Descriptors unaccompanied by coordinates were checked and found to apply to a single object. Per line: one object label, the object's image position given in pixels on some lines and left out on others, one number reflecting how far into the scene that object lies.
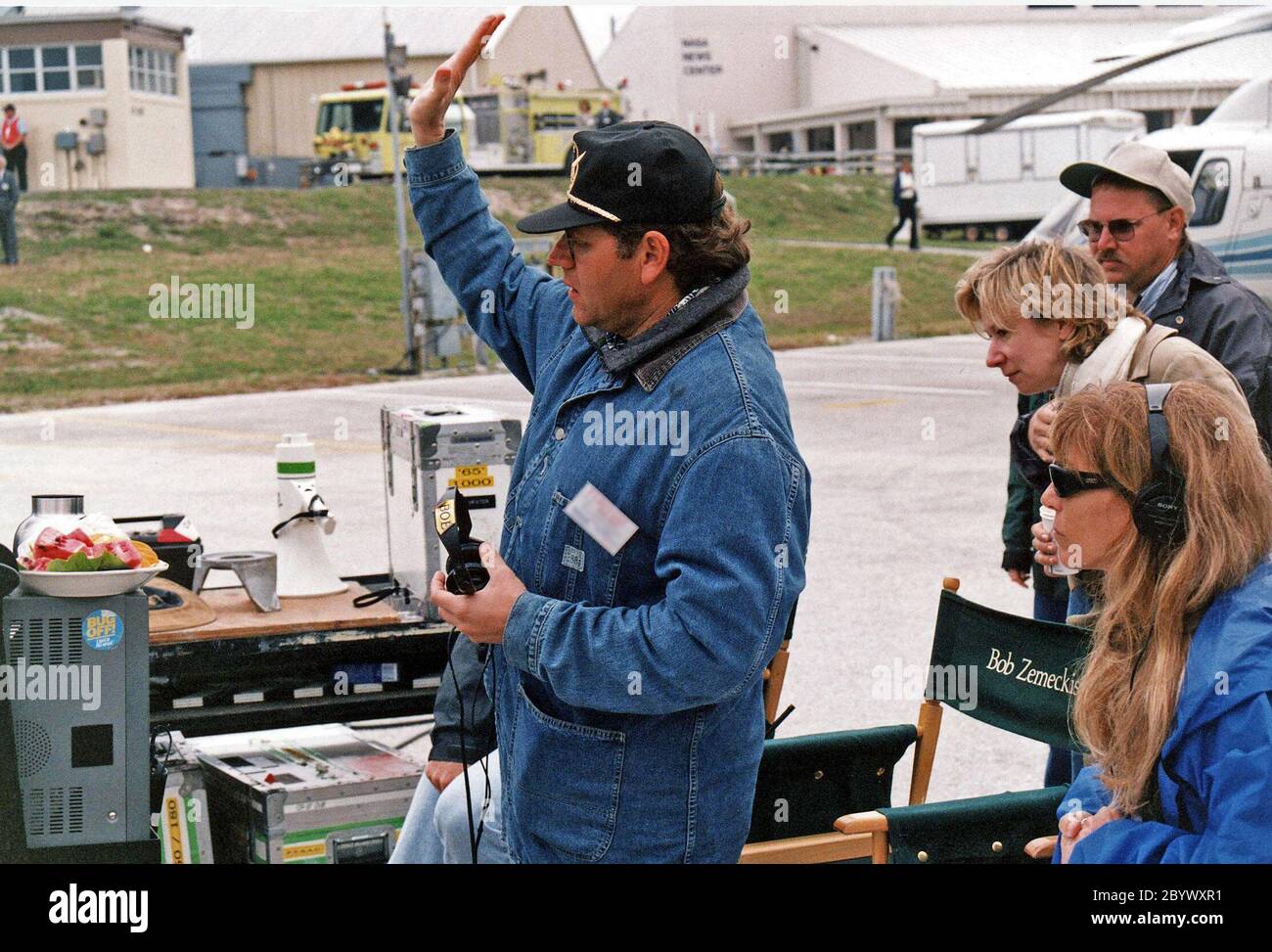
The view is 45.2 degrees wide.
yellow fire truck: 32.91
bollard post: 21.36
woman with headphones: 2.00
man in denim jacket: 2.24
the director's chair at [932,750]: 3.19
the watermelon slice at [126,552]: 3.26
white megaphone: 4.05
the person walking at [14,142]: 27.11
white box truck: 31.27
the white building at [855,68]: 40.69
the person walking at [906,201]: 30.47
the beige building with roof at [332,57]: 45.06
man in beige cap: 3.96
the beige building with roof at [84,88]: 34.53
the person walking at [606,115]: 32.56
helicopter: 16.41
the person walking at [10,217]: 21.63
